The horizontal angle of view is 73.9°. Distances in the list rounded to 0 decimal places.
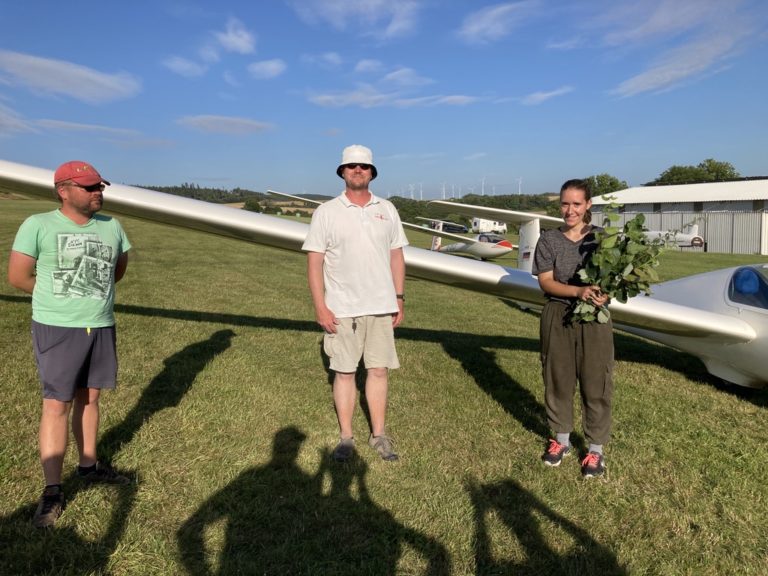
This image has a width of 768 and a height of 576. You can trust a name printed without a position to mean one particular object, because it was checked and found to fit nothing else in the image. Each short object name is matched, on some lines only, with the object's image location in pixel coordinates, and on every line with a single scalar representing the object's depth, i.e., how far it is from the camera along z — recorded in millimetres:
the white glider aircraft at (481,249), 23219
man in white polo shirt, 3268
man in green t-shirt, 2549
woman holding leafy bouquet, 3172
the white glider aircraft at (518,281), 4473
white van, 54125
